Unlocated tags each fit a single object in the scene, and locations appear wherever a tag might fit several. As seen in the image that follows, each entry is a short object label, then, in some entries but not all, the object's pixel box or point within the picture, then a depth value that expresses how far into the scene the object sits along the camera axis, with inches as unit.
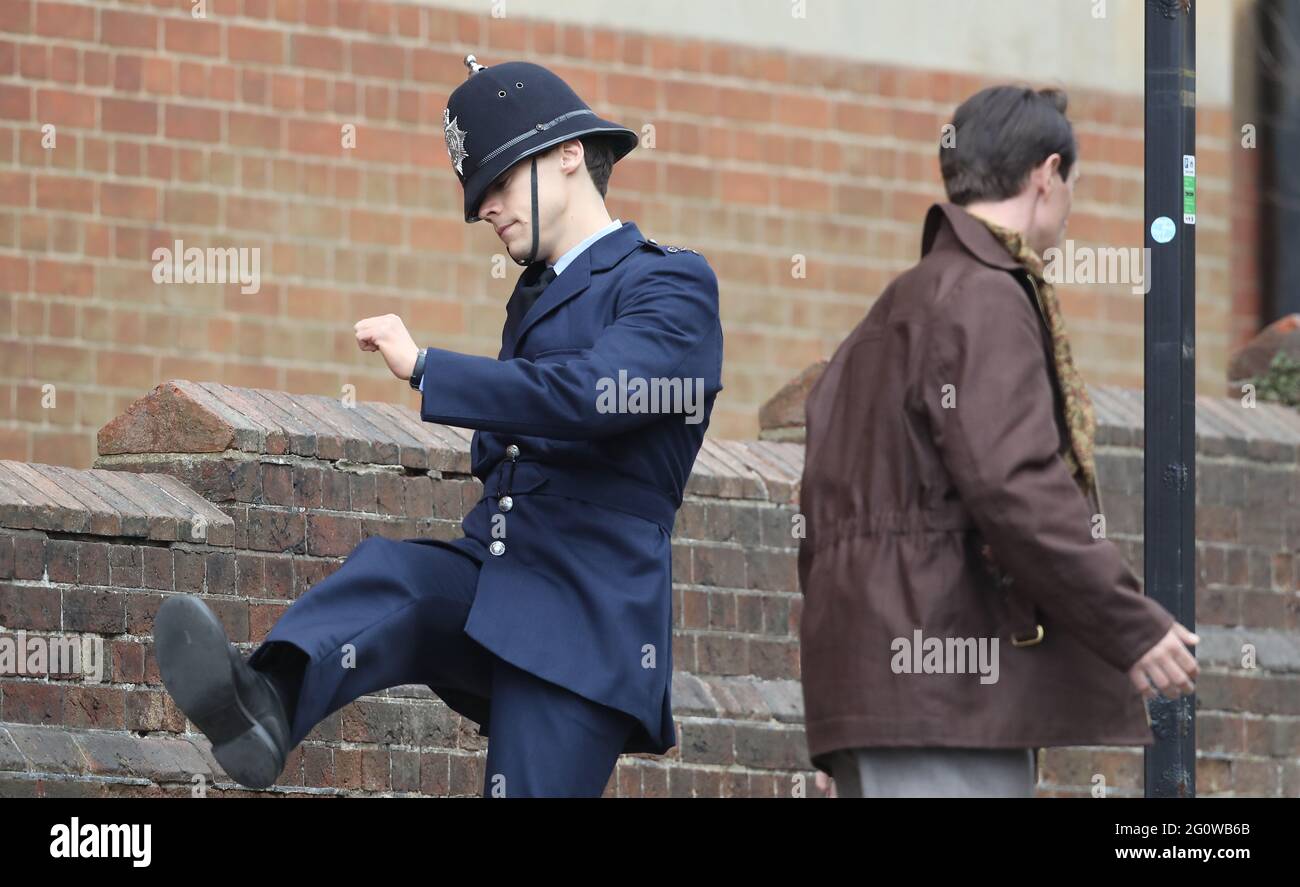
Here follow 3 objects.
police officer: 395.5
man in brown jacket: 350.6
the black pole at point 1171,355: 431.8
